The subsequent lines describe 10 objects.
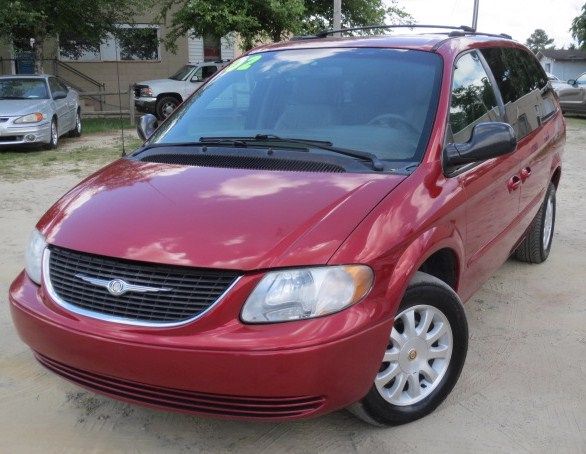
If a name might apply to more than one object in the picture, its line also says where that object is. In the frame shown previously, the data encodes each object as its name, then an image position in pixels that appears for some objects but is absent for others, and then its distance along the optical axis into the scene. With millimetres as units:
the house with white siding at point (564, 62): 56541
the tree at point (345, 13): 20203
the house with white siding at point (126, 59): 23102
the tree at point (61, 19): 16375
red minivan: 2453
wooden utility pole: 14531
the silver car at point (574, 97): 18312
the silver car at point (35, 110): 11617
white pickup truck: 19453
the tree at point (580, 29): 40094
